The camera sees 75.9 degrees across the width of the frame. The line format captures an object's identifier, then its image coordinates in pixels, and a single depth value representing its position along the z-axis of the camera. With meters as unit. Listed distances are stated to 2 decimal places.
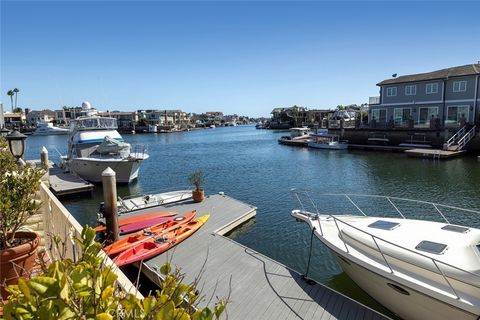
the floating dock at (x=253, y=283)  7.00
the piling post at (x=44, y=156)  22.66
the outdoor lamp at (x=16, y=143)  7.48
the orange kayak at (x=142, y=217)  12.97
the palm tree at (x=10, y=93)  123.56
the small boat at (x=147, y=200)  15.34
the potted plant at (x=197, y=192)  15.73
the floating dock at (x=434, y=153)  32.56
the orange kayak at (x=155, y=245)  9.36
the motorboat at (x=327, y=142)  45.41
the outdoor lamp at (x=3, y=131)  10.07
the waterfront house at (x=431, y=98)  36.53
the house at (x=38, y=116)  129.75
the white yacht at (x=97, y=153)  23.95
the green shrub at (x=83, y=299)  1.30
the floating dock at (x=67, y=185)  20.72
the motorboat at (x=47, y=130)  106.38
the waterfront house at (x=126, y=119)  125.30
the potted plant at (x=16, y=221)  4.26
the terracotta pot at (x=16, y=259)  4.16
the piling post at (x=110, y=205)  10.82
